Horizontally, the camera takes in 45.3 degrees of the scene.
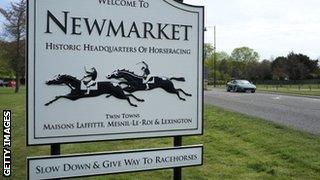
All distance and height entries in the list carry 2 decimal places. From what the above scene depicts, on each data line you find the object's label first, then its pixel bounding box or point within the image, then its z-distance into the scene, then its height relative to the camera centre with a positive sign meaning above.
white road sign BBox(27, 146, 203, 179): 3.64 -0.77
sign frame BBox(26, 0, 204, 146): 3.57 -0.13
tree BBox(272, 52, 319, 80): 80.21 +4.37
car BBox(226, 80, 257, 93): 35.12 +0.12
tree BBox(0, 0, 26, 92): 34.23 +4.51
